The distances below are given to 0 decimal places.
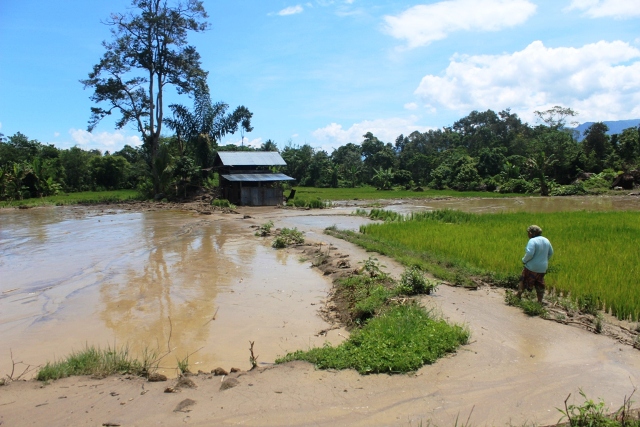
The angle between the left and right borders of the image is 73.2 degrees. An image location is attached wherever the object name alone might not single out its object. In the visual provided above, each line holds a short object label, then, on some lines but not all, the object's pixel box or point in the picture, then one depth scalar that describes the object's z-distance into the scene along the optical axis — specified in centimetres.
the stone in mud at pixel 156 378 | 422
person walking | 626
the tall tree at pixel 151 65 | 3228
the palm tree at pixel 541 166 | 3653
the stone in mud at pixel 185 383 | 404
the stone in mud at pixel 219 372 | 441
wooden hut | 2922
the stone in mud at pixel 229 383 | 400
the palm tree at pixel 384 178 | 4816
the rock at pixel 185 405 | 360
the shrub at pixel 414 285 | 693
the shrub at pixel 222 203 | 2688
